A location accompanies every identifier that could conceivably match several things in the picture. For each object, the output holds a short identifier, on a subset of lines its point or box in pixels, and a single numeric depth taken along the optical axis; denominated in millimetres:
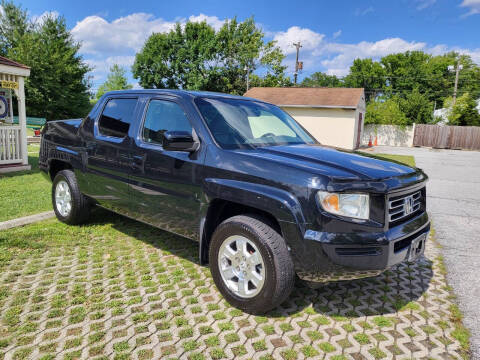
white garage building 27312
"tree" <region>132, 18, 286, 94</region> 47312
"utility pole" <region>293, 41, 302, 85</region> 42472
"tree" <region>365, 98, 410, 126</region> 37375
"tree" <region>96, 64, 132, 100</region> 68125
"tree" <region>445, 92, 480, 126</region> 35812
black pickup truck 2773
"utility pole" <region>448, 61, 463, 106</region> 37547
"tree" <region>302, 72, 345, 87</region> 81931
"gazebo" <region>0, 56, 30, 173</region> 10211
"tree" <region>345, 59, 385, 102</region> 67062
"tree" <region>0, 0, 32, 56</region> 36094
